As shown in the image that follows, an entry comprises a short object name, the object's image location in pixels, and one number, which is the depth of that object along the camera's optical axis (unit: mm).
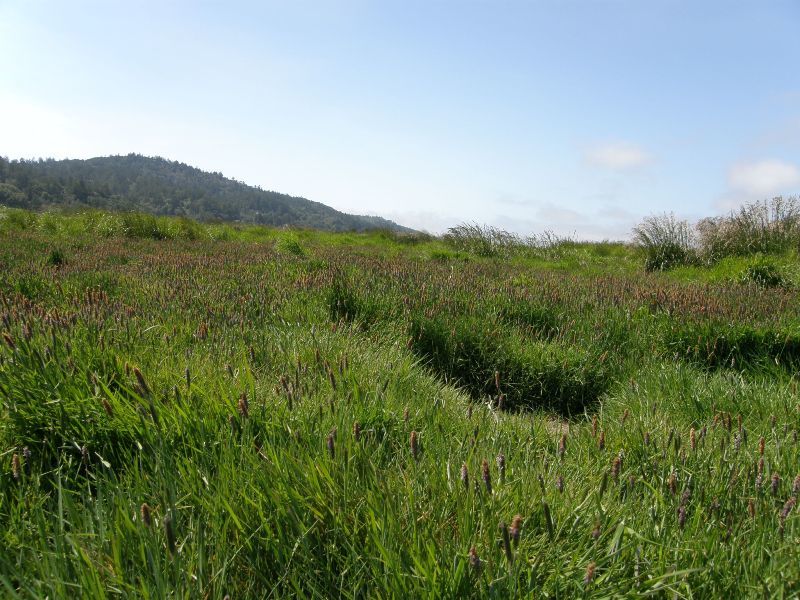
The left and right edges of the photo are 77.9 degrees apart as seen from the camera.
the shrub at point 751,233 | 12922
